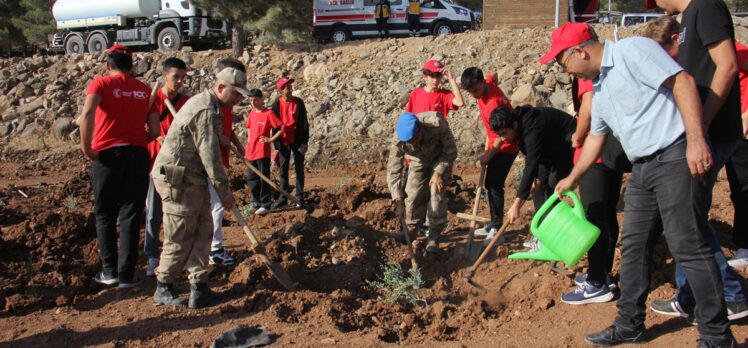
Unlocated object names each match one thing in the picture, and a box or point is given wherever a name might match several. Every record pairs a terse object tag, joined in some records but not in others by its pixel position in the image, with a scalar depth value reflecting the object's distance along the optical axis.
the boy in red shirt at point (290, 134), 7.87
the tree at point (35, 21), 26.86
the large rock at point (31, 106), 15.73
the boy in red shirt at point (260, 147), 7.81
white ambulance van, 19.45
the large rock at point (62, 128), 14.05
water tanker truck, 19.92
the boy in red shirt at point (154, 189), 5.30
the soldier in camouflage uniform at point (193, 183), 4.25
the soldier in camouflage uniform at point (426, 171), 5.68
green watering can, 3.78
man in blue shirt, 3.01
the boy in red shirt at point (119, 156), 4.75
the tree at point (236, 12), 17.78
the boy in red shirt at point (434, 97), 6.77
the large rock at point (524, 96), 12.20
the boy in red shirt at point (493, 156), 5.91
